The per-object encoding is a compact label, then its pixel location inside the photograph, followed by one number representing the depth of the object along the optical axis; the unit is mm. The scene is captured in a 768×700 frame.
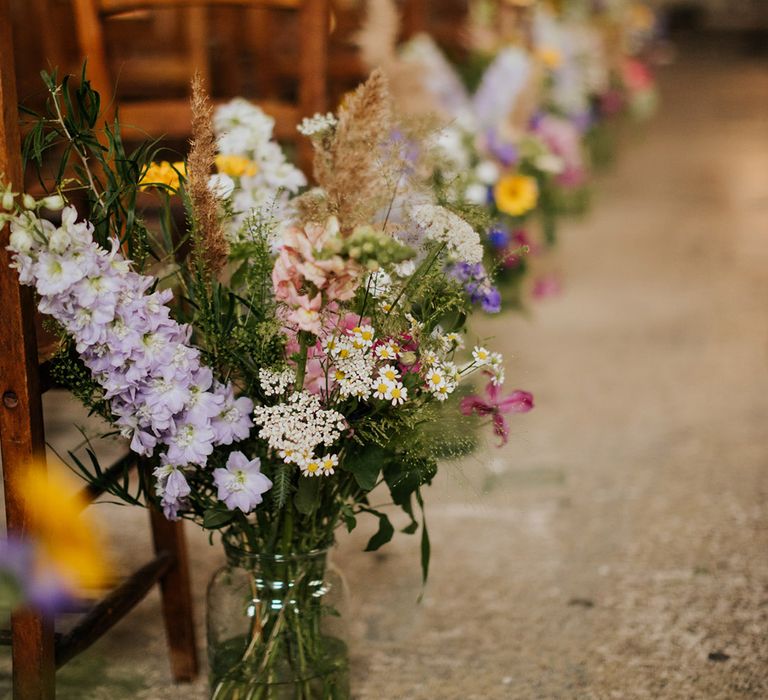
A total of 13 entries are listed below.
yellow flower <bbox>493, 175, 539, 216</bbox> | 2842
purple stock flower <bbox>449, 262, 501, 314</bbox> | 1624
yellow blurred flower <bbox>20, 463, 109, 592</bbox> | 1575
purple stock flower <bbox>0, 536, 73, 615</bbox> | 1564
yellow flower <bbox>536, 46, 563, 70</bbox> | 3957
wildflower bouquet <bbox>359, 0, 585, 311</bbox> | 2519
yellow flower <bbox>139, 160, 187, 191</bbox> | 1598
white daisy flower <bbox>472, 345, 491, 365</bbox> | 1559
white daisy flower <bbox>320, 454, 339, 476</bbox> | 1521
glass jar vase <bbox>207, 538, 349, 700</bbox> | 1630
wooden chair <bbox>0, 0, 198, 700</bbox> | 1525
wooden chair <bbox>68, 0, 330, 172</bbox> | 1977
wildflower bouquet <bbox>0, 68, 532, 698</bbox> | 1469
